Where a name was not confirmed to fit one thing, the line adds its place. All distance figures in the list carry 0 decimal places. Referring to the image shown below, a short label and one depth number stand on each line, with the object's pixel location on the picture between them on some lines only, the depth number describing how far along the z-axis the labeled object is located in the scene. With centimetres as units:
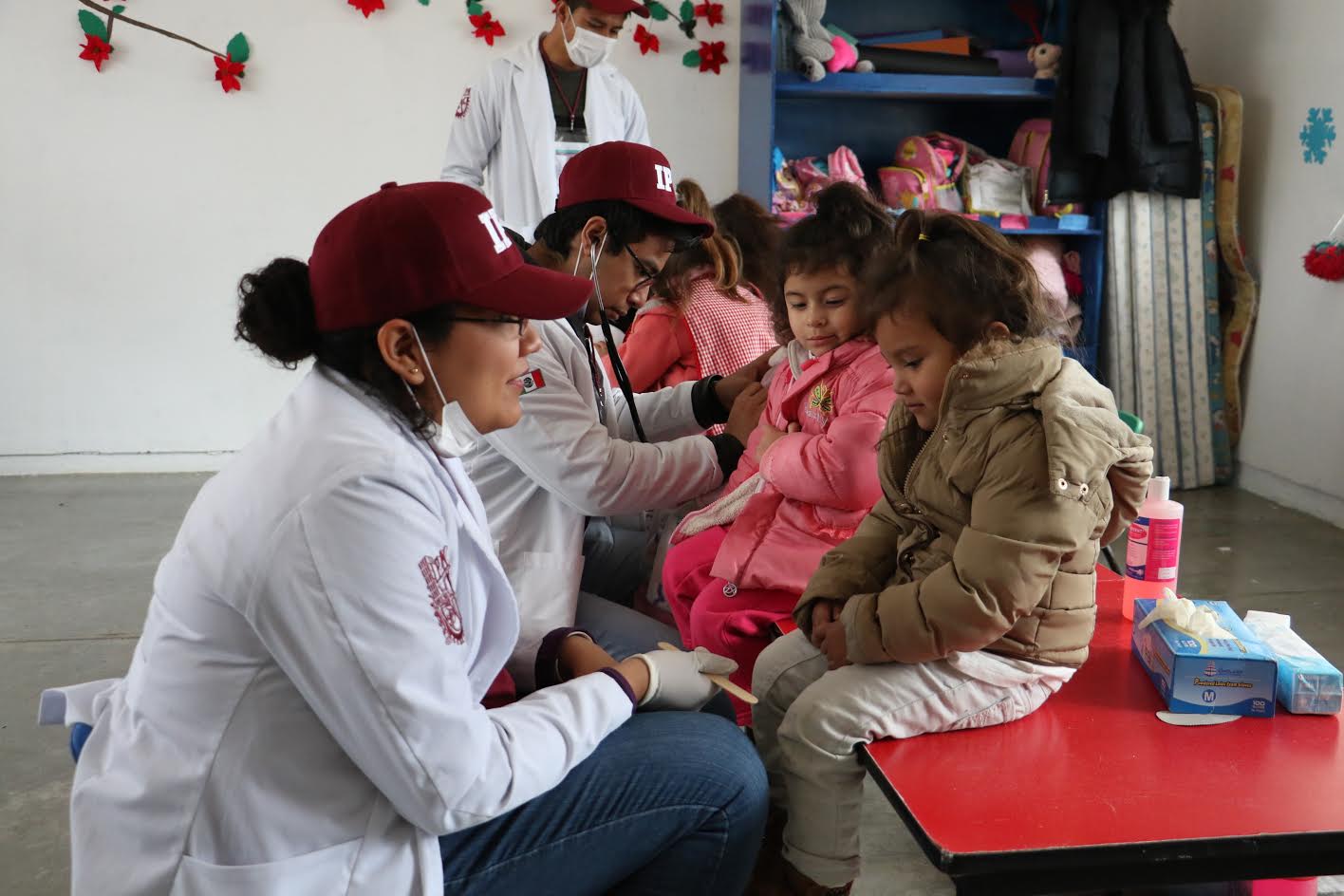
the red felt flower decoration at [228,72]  484
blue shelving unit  443
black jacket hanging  429
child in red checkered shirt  265
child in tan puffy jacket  137
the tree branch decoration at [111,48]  472
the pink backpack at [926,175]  457
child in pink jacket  196
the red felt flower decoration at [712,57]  501
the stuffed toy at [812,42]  428
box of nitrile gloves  140
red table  113
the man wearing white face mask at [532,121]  407
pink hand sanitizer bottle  187
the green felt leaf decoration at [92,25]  470
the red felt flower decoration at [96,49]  473
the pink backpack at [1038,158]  460
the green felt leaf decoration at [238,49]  482
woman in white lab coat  110
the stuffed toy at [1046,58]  445
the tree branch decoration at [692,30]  495
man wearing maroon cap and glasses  202
